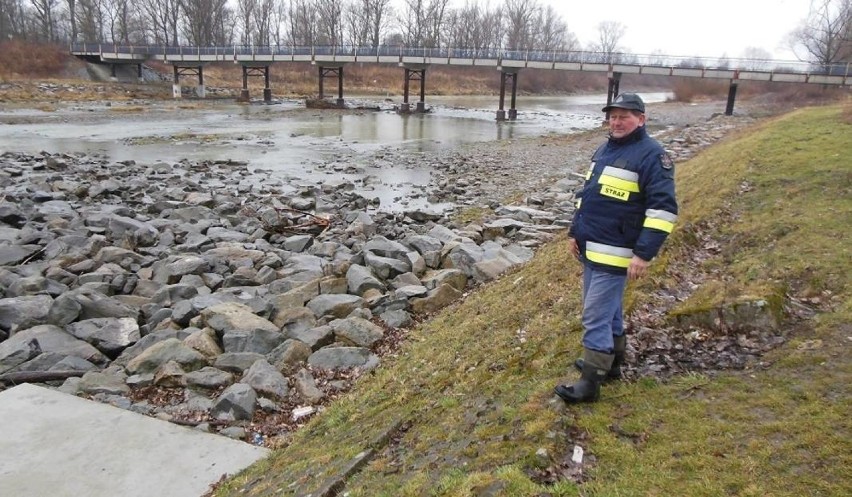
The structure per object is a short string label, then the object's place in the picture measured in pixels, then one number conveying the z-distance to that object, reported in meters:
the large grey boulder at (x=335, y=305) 8.59
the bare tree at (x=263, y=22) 107.00
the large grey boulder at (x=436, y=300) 8.63
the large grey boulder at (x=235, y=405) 5.82
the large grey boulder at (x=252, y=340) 7.41
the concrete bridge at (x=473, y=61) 48.81
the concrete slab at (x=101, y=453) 4.43
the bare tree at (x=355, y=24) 104.75
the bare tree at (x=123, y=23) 91.19
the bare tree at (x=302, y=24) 106.75
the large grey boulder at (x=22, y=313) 8.05
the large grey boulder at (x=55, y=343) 7.28
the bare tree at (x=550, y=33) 133.75
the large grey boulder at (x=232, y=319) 7.77
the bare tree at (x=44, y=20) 82.62
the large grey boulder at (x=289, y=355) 7.02
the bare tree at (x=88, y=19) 84.25
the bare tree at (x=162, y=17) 92.75
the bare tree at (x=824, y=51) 44.92
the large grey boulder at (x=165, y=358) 6.80
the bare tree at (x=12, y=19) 77.24
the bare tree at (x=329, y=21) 104.19
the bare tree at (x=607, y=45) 150.43
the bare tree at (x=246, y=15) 104.12
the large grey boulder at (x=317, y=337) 7.53
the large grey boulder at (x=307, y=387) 6.26
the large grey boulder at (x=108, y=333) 7.69
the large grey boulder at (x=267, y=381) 6.26
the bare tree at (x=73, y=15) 83.31
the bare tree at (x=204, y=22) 92.44
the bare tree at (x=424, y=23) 107.44
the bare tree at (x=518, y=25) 119.82
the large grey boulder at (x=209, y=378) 6.49
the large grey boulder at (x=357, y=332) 7.54
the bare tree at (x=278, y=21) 111.25
